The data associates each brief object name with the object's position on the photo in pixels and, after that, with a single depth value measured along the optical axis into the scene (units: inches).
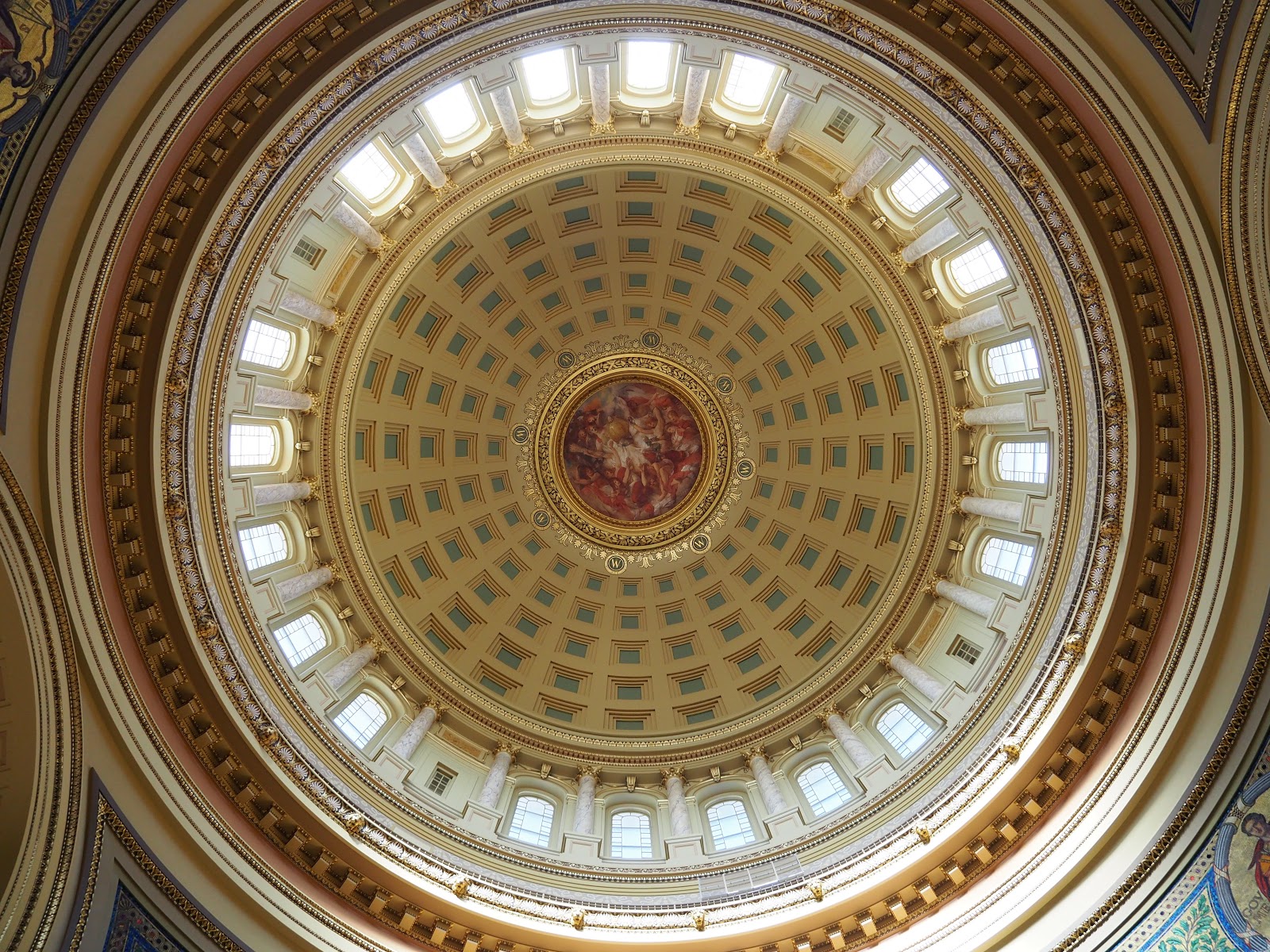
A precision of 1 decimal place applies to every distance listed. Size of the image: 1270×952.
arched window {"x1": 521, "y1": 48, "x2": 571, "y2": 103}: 841.5
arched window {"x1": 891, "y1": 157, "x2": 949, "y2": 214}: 848.3
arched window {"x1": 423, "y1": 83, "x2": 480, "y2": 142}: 848.3
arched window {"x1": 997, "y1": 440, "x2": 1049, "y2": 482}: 892.0
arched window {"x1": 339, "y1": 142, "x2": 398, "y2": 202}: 874.8
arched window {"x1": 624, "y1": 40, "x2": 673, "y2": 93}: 841.5
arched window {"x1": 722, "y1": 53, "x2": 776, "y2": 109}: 845.2
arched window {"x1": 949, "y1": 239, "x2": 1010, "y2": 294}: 857.5
